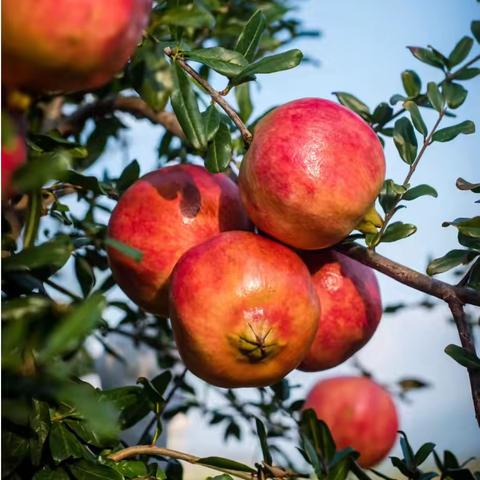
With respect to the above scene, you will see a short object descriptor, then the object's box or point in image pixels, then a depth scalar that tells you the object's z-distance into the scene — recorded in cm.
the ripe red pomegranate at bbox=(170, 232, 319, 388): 82
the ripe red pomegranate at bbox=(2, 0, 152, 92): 49
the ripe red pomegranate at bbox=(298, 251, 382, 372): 96
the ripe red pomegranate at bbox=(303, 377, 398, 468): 130
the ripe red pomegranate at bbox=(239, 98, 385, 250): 85
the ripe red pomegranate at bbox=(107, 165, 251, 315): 94
